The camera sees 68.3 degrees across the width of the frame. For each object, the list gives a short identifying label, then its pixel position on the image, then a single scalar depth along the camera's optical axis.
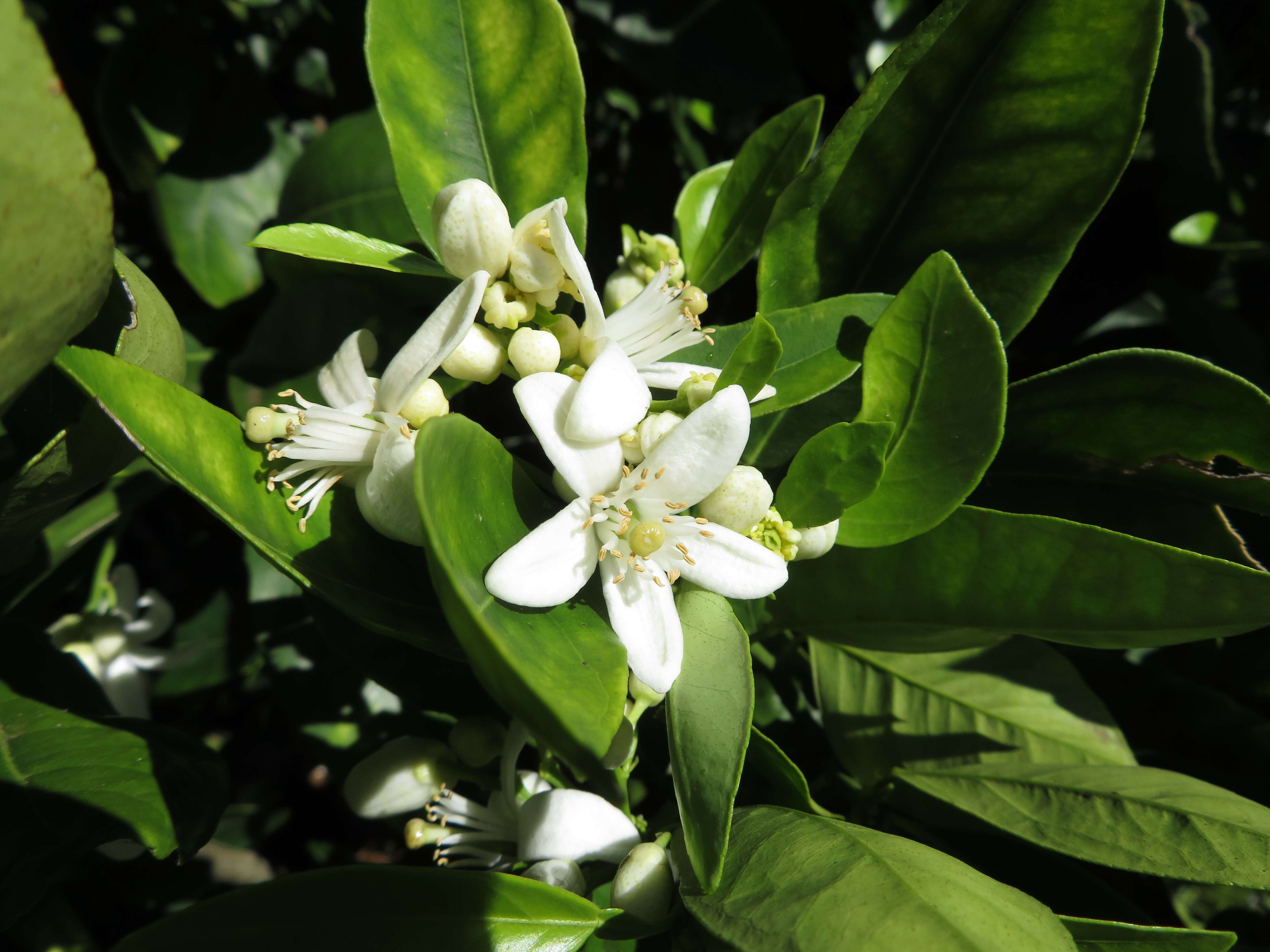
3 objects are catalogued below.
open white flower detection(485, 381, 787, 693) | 0.10
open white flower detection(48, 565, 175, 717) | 0.19
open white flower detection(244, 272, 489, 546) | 0.10
